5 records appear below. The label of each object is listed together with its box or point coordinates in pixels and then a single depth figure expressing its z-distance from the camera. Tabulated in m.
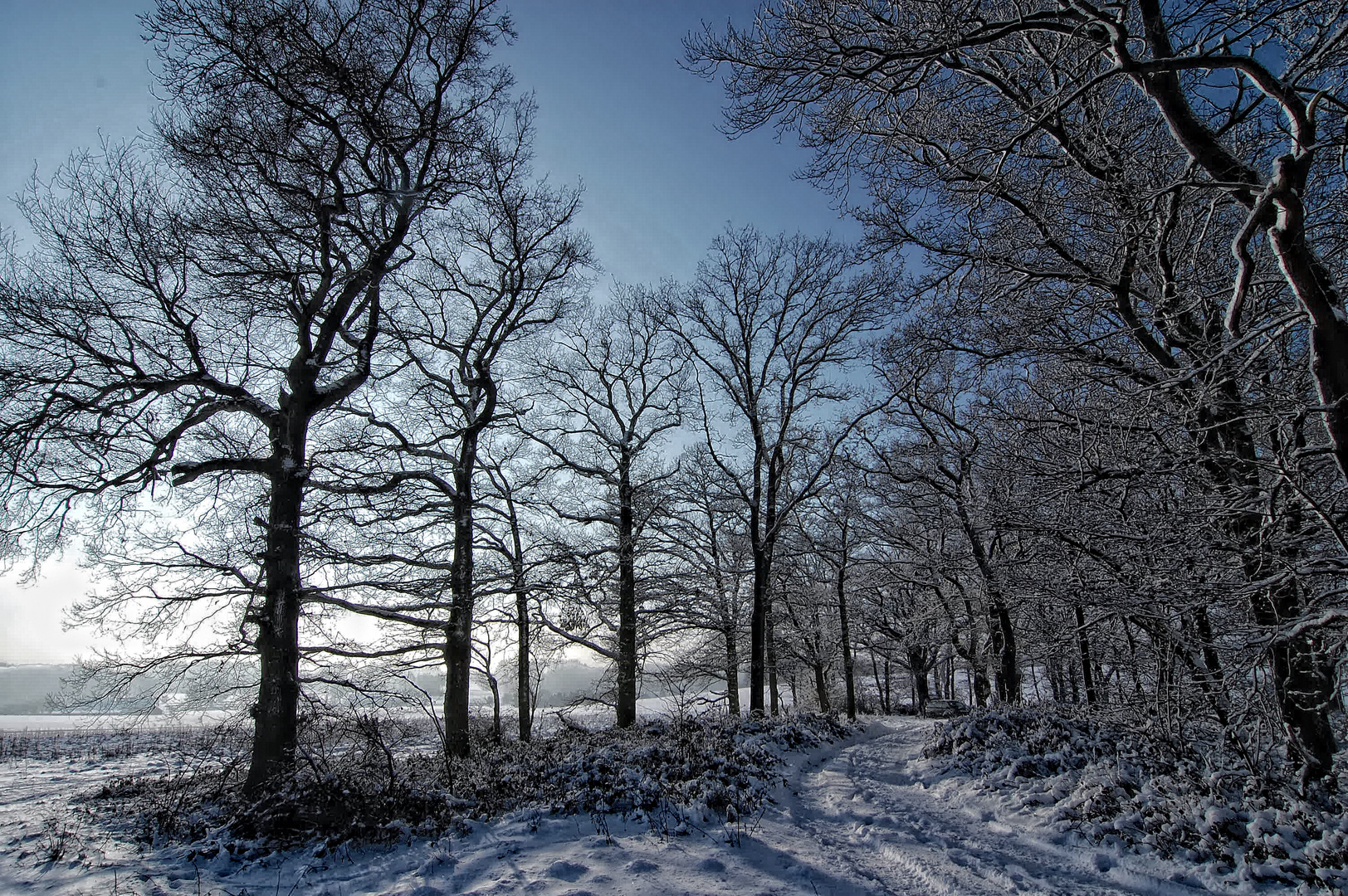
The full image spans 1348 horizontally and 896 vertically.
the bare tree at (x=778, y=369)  16.45
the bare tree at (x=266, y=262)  7.39
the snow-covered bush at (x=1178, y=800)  4.81
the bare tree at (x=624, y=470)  15.37
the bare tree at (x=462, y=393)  11.61
